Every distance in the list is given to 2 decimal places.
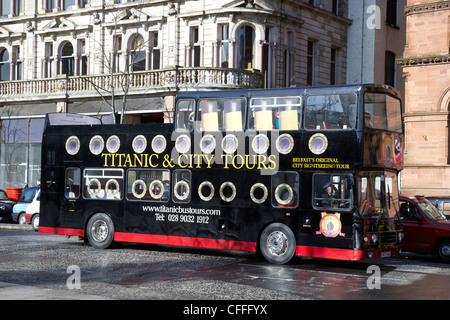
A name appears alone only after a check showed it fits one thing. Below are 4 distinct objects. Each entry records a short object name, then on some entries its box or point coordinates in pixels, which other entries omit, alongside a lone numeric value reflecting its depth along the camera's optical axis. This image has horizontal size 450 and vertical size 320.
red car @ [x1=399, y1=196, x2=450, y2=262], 19.00
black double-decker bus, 15.84
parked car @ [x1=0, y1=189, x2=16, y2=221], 31.17
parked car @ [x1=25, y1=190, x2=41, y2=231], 27.06
